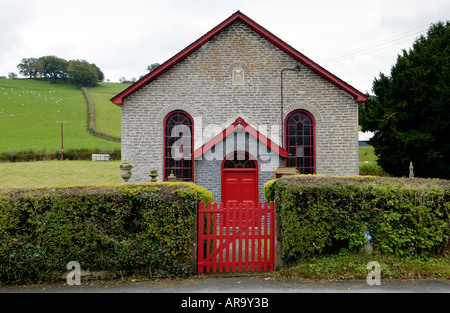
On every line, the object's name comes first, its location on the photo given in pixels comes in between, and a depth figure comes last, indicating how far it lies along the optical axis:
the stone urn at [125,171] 13.94
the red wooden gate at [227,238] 7.48
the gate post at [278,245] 7.57
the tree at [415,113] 21.45
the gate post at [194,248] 7.39
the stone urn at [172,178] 14.49
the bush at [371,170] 26.66
